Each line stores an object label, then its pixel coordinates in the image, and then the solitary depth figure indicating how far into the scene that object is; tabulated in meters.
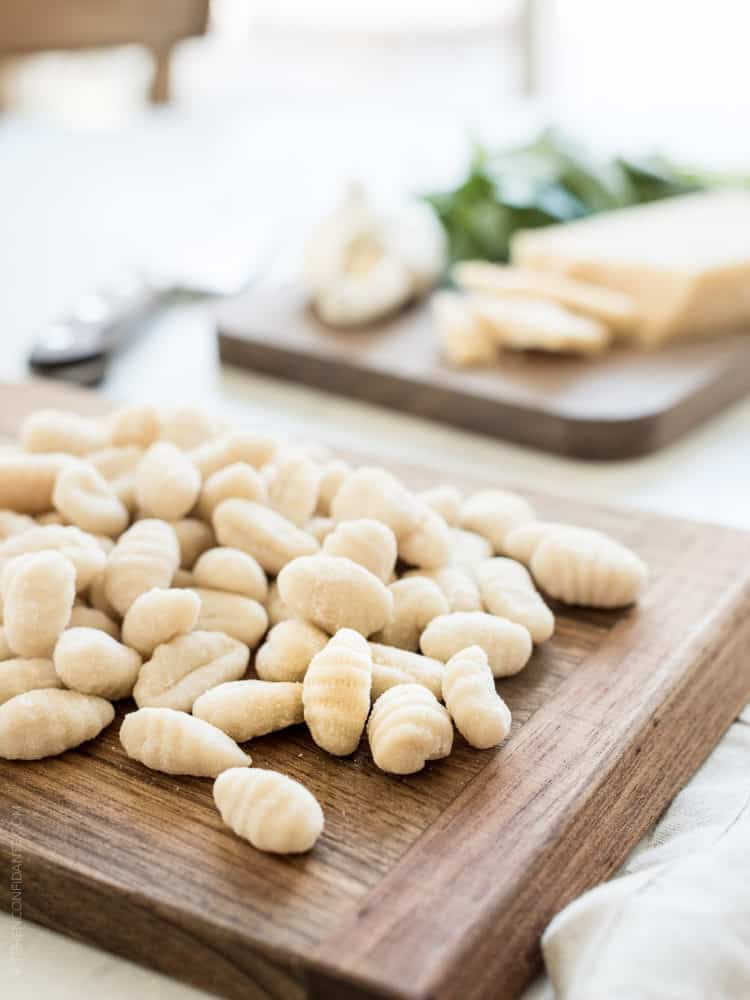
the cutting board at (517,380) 0.58
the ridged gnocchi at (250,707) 0.38
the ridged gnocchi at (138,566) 0.41
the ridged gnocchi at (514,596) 0.42
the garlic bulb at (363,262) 0.66
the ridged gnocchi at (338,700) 0.37
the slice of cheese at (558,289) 0.64
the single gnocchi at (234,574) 0.42
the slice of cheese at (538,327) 0.61
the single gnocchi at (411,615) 0.41
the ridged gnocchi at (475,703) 0.37
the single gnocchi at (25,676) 0.39
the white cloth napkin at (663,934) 0.31
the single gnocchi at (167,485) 0.45
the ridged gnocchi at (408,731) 0.36
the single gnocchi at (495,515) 0.46
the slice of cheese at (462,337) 0.62
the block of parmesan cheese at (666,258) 0.64
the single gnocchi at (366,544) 0.42
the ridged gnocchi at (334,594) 0.40
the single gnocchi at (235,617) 0.41
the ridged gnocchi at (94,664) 0.39
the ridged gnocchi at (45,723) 0.37
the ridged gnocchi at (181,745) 0.37
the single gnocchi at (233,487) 0.45
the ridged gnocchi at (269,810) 0.34
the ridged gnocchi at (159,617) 0.40
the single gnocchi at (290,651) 0.40
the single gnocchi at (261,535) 0.43
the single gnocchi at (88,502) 0.44
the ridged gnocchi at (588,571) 0.43
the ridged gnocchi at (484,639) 0.40
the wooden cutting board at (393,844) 0.32
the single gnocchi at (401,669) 0.39
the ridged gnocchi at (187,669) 0.39
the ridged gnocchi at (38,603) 0.39
